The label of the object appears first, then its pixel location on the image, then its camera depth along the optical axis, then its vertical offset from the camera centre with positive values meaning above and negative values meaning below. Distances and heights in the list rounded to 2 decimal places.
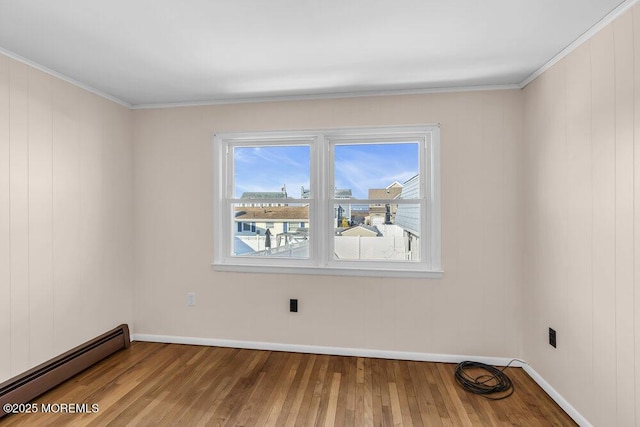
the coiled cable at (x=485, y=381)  2.29 -1.30
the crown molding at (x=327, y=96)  2.69 +1.09
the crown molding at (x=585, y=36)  1.62 +1.07
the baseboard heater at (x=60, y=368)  2.09 -1.16
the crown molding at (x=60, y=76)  2.13 +1.09
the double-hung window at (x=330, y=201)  2.87 +0.12
